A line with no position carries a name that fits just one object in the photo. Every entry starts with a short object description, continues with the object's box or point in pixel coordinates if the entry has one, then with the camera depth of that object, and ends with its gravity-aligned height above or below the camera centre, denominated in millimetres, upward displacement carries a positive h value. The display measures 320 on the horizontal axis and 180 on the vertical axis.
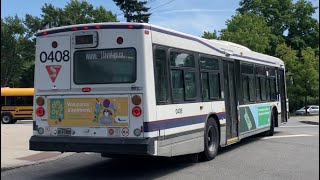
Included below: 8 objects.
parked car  37469 -546
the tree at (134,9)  47656 +10002
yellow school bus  35438 +460
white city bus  8711 +302
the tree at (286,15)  61625 +11524
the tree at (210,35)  52162 +7687
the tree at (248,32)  46312 +7427
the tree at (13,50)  64188 +7882
